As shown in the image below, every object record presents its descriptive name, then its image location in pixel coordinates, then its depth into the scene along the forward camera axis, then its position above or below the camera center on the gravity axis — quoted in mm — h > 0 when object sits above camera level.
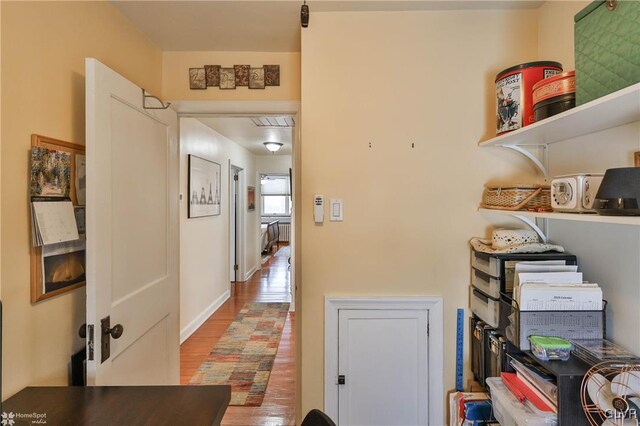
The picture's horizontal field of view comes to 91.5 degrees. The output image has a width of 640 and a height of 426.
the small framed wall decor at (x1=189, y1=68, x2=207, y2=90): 1938 +824
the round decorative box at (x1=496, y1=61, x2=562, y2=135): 1295 +518
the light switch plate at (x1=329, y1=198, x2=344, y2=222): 1633 +13
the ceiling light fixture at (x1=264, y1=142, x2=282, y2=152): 4684 +1012
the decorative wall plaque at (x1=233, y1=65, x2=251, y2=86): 1941 +862
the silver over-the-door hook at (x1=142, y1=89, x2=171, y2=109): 1572 +585
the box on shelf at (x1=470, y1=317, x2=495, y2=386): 1474 -667
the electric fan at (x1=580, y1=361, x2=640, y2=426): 904 -543
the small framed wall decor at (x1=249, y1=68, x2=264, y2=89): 1942 +826
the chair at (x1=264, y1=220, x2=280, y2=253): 7974 -641
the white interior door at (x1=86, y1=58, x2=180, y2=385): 1212 -92
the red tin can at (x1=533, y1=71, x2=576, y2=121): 1078 +417
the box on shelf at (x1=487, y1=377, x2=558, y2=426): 1038 -705
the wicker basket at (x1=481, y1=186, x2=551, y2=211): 1277 +56
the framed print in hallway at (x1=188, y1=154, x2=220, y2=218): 3240 +276
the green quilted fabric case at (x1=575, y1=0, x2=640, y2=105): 863 +485
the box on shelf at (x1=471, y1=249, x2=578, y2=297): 1333 -215
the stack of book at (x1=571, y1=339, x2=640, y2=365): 1037 -489
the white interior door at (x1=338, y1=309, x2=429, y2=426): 1607 -807
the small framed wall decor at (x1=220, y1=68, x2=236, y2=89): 1938 +830
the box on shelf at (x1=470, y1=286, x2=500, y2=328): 1365 -449
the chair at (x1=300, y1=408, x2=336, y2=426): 800 -552
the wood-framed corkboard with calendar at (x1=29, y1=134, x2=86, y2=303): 1121 -169
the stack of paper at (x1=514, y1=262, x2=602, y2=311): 1144 -303
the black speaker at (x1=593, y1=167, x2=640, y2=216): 838 +51
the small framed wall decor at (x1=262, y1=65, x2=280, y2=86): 1944 +851
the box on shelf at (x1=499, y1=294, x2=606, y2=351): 1146 -421
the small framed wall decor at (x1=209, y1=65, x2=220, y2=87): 1935 +854
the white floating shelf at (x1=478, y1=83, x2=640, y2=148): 888 +319
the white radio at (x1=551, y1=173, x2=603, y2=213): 1016 +66
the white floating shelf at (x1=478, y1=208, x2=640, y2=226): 830 -17
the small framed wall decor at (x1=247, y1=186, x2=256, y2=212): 5734 +254
